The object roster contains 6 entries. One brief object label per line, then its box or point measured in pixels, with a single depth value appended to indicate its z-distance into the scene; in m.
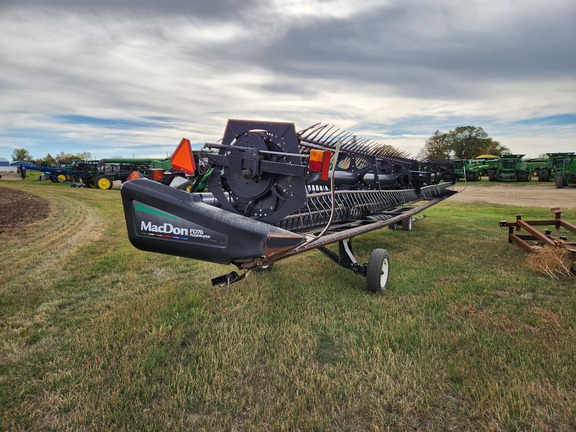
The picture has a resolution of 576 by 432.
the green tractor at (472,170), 33.28
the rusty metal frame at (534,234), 6.25
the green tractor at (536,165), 30.88
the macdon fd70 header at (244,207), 3.25
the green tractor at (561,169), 25.27
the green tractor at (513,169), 31.30
